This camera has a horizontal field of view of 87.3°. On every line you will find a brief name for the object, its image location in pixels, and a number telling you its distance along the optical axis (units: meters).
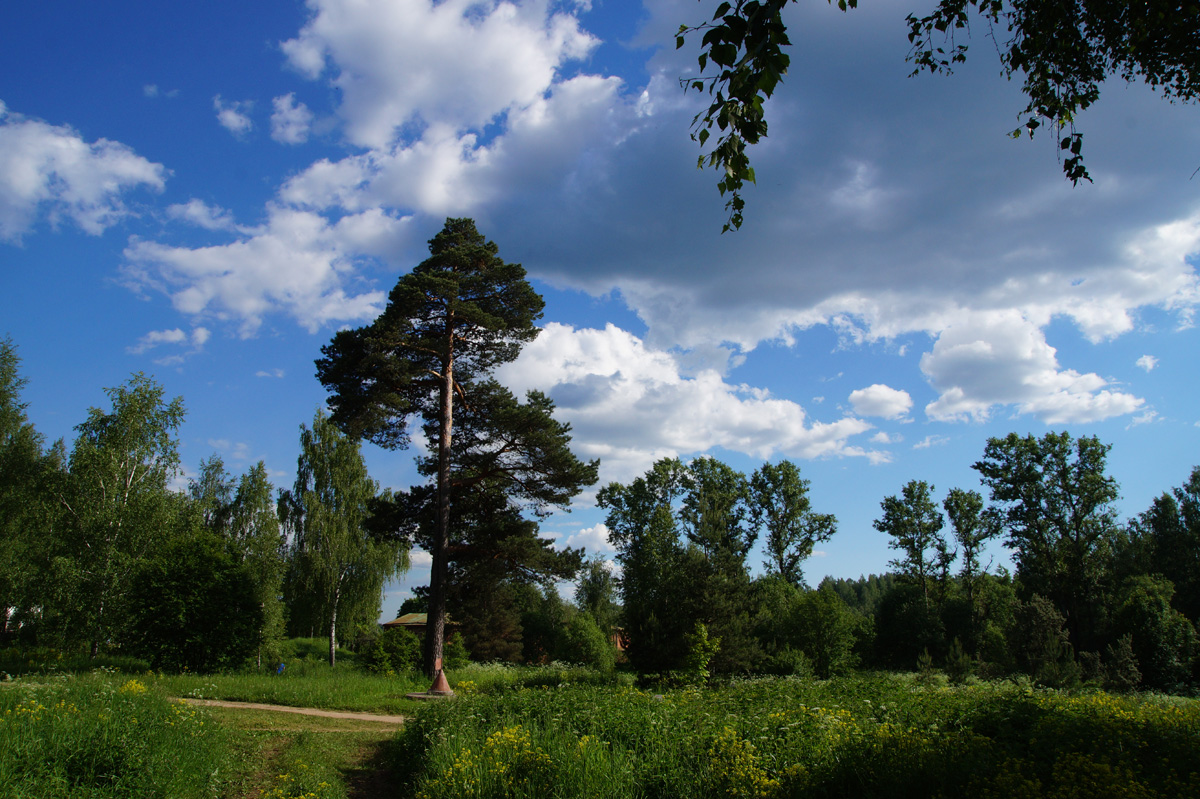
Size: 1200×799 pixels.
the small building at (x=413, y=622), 44.60
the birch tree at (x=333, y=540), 29.22
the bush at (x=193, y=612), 15.30
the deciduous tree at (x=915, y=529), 39.46
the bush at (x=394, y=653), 18.28
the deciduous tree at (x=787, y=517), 39.75
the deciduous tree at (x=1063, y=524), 32.31
